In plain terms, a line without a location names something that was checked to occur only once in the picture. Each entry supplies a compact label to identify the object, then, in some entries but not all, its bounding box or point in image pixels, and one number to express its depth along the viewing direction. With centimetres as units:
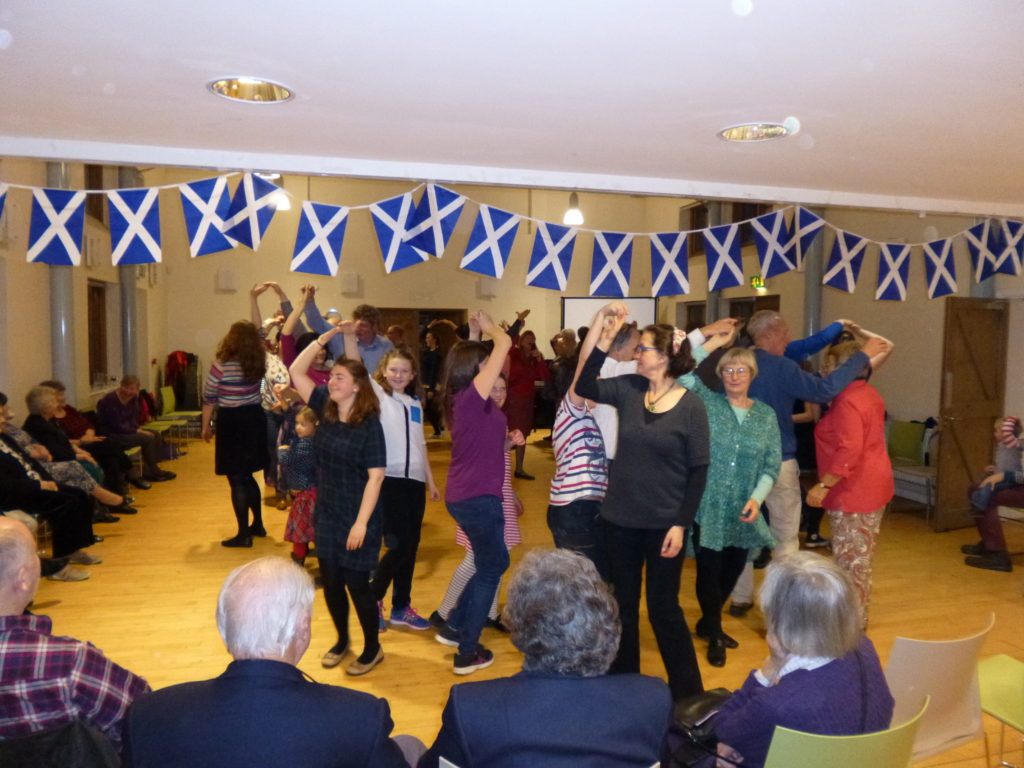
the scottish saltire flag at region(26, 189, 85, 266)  357
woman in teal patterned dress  328
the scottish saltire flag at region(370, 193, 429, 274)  404
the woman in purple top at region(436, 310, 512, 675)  316
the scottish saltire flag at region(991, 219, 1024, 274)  538
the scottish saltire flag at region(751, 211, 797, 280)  481
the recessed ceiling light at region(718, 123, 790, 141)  319
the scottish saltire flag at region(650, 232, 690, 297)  476
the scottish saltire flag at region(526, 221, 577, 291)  445
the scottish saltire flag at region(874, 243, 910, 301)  528
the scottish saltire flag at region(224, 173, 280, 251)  376
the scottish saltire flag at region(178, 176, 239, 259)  373
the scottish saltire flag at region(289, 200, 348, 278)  398
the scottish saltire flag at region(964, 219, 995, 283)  530
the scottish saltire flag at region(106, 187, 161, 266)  366
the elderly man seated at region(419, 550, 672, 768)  137
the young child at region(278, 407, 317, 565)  444
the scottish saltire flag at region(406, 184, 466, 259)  400
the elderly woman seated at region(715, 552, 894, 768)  162
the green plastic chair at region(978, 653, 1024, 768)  234
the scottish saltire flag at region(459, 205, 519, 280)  421
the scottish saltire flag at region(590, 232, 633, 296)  465
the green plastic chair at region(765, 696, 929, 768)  150
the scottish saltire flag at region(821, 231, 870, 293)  518
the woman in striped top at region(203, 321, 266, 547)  505
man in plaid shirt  157
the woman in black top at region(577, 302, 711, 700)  272
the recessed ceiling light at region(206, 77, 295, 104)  265
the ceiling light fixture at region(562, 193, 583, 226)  982
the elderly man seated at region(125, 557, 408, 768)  132
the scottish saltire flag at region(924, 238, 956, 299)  536
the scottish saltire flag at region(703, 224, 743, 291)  480
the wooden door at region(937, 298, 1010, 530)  601
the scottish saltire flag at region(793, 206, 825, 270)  479
